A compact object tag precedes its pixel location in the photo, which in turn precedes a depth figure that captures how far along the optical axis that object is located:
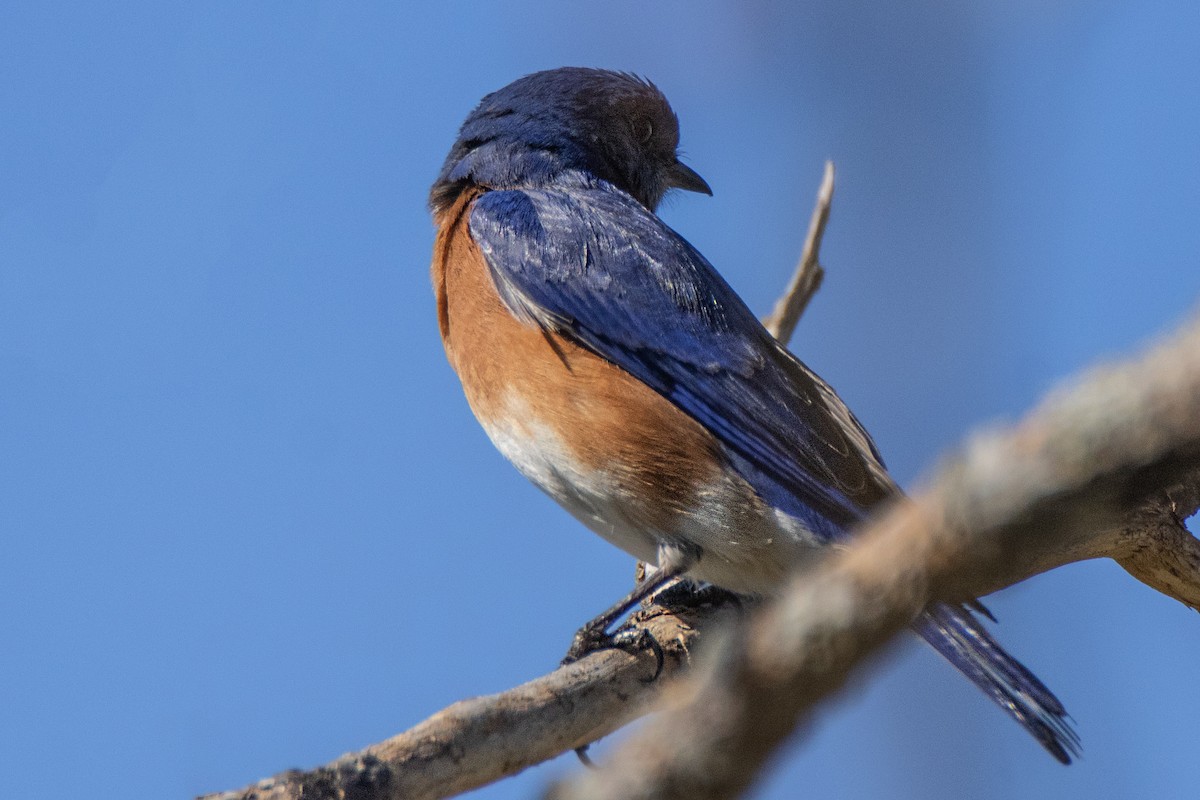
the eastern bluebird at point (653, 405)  7.71
